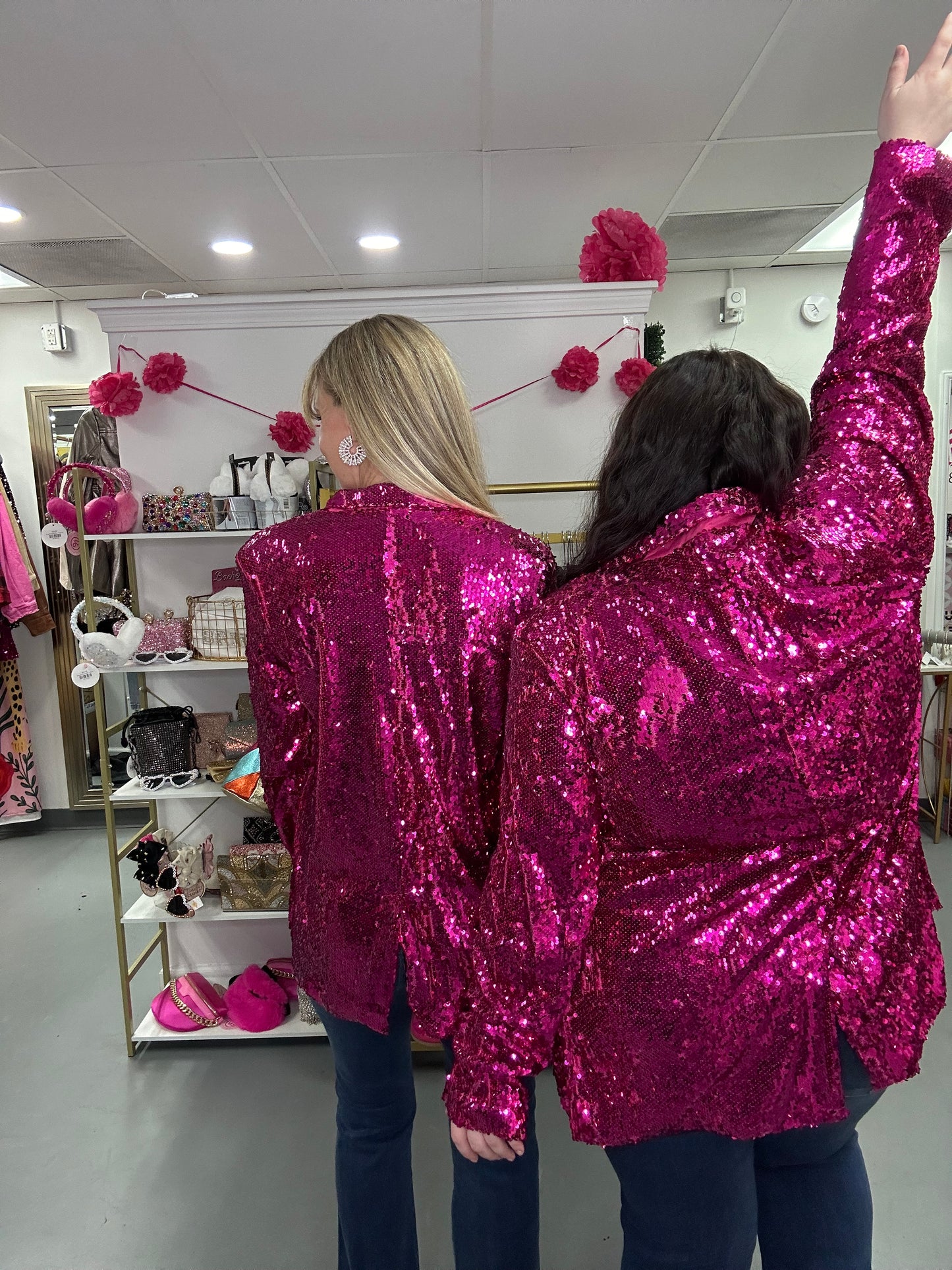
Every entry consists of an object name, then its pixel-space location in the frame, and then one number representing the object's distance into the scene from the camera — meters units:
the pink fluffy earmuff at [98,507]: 2.22
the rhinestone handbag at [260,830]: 2.46
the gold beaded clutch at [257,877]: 2.28
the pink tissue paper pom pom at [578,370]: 2.31
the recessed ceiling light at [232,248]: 3.24
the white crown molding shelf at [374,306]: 2.31
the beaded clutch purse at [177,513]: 2.32
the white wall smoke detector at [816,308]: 3.96
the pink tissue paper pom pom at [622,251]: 2.19
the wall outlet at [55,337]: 3.98
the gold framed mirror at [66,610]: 4.05
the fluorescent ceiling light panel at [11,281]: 3.61
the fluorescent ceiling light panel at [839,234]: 3.29
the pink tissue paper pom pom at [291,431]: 2.29
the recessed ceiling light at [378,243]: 3.24
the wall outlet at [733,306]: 3.91
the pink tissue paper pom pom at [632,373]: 2.33
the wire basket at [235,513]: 2.29
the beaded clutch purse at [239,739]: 2.38
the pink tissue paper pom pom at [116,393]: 2.30
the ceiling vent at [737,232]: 3.23
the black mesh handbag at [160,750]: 2.31
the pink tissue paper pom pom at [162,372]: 2.31
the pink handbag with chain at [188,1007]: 2.35
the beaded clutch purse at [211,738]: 2.46
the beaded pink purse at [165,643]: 2.27
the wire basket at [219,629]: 2.29
